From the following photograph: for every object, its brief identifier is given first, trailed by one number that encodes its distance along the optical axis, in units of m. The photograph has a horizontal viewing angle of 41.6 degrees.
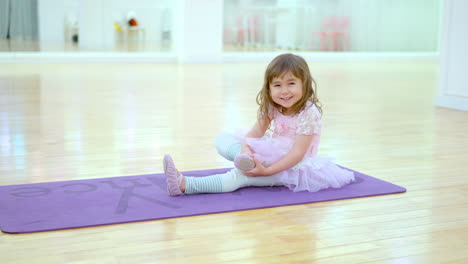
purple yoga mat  2.07
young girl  2.44
